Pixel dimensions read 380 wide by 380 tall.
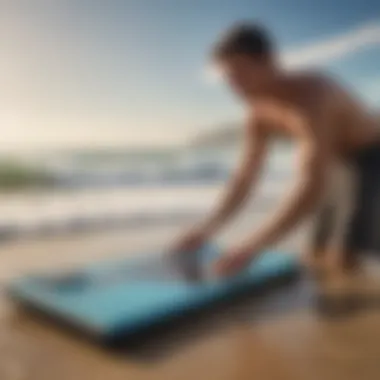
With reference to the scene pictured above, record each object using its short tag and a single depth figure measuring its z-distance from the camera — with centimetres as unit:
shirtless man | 171
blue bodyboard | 132
